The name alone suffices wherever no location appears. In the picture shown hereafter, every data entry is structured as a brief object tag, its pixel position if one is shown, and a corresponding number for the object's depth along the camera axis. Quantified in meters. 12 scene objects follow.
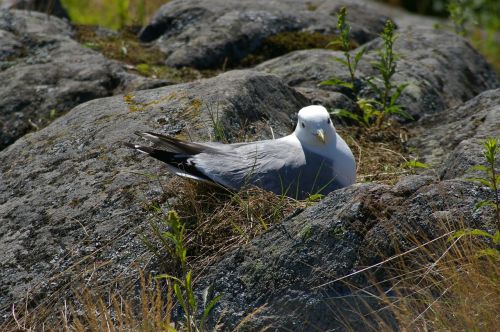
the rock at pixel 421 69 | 12.41
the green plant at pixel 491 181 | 7.04
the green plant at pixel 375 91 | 10.95
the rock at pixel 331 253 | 7.09
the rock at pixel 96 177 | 8.30
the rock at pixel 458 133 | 8.80
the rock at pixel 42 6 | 15.71
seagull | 8.76
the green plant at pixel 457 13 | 14.66
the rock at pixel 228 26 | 13.73
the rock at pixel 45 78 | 11.73
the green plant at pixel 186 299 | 6.59
